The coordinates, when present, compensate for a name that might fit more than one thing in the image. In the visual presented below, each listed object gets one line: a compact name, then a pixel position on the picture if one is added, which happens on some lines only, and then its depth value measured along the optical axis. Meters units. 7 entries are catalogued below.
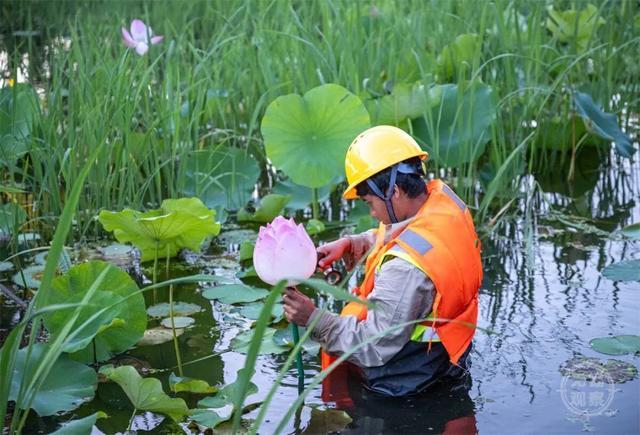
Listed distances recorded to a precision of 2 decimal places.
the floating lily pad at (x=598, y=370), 2.66
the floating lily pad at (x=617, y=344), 2.77
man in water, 2.45
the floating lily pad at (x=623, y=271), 3.24
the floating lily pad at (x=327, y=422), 2.46
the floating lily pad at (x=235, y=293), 3.18
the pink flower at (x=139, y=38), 4.01
